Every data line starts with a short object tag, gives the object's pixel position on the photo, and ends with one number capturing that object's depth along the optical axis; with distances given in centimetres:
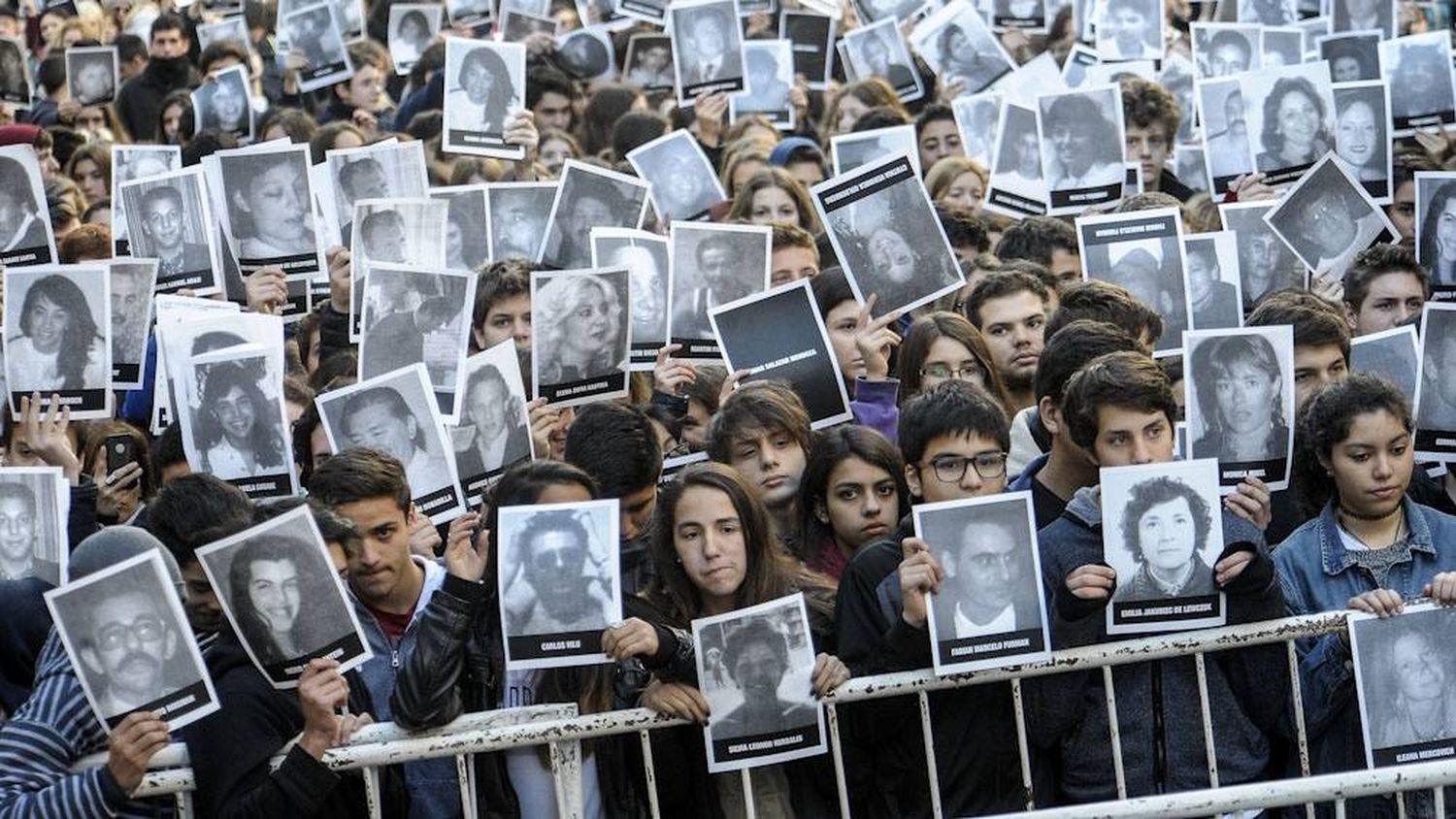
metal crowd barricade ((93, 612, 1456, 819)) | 505
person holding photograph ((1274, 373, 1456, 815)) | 575
